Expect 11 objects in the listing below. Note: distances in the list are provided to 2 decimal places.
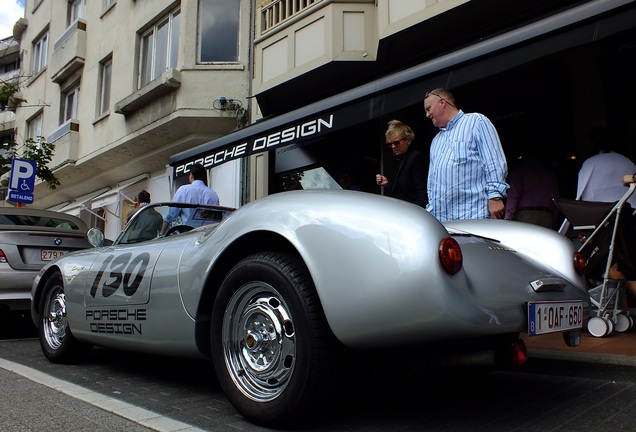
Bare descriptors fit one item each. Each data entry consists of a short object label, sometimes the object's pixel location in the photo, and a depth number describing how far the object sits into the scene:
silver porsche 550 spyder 1.80
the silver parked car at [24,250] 5.21
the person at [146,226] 3.40
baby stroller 3.72
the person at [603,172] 4.39
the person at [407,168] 3.73
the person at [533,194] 5.09
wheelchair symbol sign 10.53
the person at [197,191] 5.32
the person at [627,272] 3.72
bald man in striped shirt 3.06
